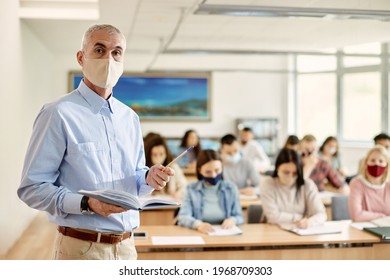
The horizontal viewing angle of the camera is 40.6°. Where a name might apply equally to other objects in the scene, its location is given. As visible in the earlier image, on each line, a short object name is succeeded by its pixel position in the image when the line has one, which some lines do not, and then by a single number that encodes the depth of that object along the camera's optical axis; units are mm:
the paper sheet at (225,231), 3550
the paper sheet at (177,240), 3282
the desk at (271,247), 3271
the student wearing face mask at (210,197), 3949
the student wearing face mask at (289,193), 3994
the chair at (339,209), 4465
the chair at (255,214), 4195
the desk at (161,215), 4935
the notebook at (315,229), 3627
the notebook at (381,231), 3494
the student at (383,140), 6438
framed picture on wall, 10500
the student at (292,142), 6596
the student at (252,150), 8117
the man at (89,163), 1883
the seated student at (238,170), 5914
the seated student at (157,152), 4883
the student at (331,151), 7191
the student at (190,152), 7332
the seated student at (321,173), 5895
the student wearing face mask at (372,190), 4004
